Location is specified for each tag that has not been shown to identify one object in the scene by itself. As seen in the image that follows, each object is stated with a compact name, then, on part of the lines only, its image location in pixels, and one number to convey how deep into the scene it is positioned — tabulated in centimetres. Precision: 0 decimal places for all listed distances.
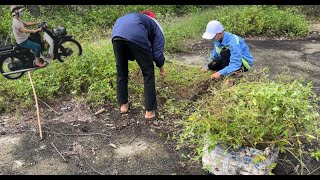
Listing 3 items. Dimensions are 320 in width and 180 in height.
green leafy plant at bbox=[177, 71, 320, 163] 234
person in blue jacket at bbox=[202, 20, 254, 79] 331
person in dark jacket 300
